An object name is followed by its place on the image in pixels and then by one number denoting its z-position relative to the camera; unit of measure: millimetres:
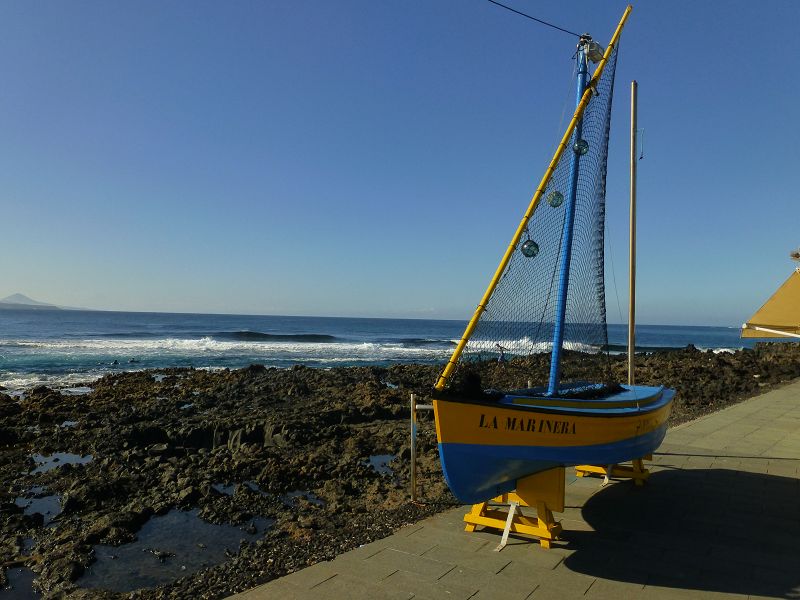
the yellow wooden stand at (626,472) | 6926
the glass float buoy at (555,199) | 5727
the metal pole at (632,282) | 8172
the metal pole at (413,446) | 5734
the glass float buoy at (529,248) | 5539
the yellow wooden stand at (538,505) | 5020
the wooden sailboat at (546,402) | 4672
